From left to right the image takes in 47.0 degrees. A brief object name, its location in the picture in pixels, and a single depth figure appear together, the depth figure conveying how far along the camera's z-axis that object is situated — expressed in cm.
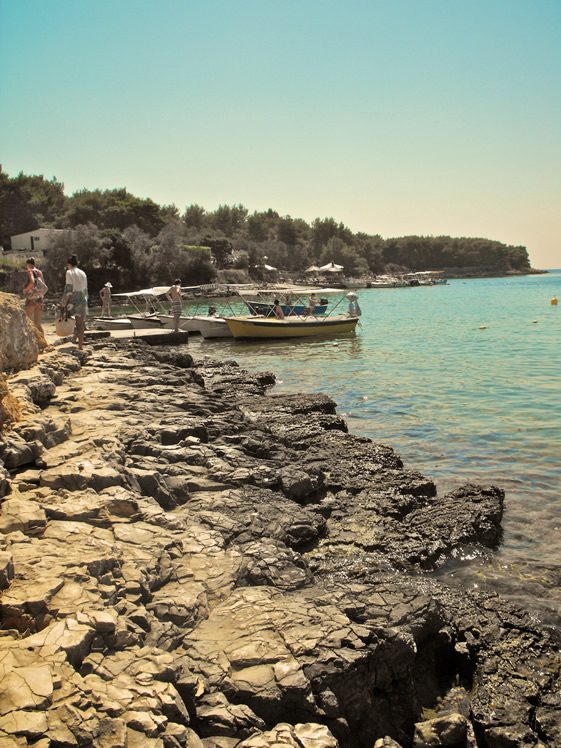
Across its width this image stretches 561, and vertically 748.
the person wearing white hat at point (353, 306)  3453
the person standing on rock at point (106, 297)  3719
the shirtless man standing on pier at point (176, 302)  2728
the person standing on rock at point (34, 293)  1459
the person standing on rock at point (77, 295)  1455
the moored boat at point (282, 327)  3075
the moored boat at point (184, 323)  3372
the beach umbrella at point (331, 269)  9449
